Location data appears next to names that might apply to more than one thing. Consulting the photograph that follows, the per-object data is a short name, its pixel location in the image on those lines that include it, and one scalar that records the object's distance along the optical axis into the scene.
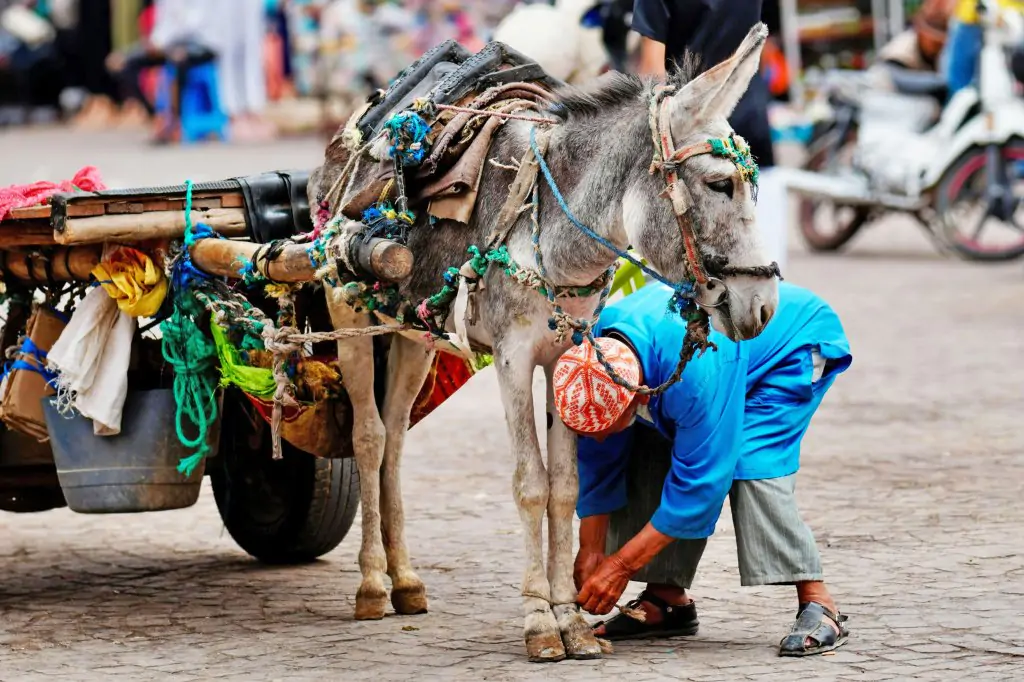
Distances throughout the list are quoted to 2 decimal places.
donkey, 8.95
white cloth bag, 10.83
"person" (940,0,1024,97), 28.52
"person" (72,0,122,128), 51.09
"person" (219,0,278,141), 42.66
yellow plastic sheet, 10.87
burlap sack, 11.05
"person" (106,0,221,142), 41.84
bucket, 10.91
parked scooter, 27.17
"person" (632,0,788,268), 13.84
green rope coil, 10.90
